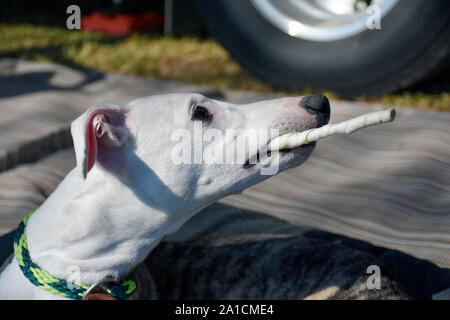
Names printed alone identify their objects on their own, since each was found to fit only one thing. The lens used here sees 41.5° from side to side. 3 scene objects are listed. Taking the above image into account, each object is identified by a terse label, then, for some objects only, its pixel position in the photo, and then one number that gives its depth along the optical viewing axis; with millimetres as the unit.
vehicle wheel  2672
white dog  1465
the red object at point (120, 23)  4863
